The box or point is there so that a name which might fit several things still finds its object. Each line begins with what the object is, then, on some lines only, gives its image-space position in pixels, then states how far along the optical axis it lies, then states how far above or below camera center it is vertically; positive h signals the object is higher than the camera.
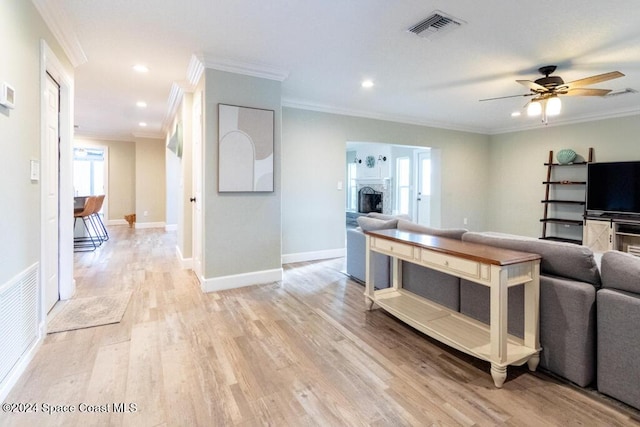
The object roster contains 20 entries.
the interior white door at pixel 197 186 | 3.67 +0.22
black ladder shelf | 5.69 +0.11
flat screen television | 5.01 +0.33
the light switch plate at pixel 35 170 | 2.16 +0.23
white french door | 7.96 +0.47
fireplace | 9.06 +0.18
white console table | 1.81 -0.56
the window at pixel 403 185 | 8.48 +0.59
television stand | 4.86 -0.37
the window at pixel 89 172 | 8.84 +0.87
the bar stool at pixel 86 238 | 5.67 -0.67
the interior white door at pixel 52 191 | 2.68 +0.11
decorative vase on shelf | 5.74 +0.93
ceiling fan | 3.31 +1.23
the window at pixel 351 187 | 10.11 +0.60
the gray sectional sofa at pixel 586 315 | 1.64 -0.60
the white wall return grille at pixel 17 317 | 1.70 -0.66
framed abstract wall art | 3.43 +0.62
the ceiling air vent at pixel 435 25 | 2.47 +1.45
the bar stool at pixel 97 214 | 6.11 -0.20
